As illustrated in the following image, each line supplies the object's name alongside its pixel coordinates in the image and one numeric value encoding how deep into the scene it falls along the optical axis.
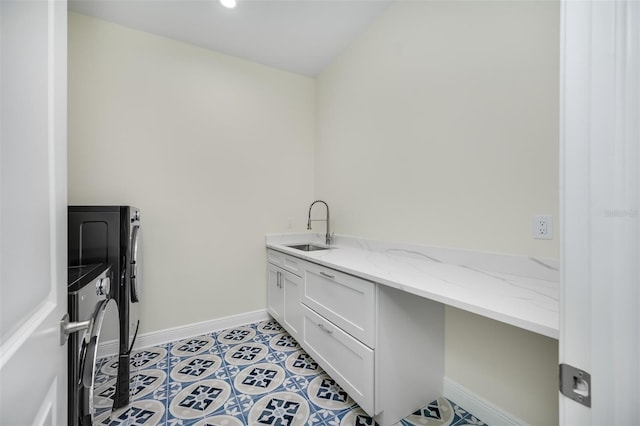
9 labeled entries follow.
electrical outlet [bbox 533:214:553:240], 1.20
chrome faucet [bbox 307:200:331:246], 2.71
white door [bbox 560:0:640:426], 0.38
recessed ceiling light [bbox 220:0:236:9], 1.96
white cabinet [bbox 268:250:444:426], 1.35
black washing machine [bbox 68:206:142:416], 1.40
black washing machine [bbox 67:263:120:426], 0.72
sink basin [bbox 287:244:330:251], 2.81
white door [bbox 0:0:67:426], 0.37
